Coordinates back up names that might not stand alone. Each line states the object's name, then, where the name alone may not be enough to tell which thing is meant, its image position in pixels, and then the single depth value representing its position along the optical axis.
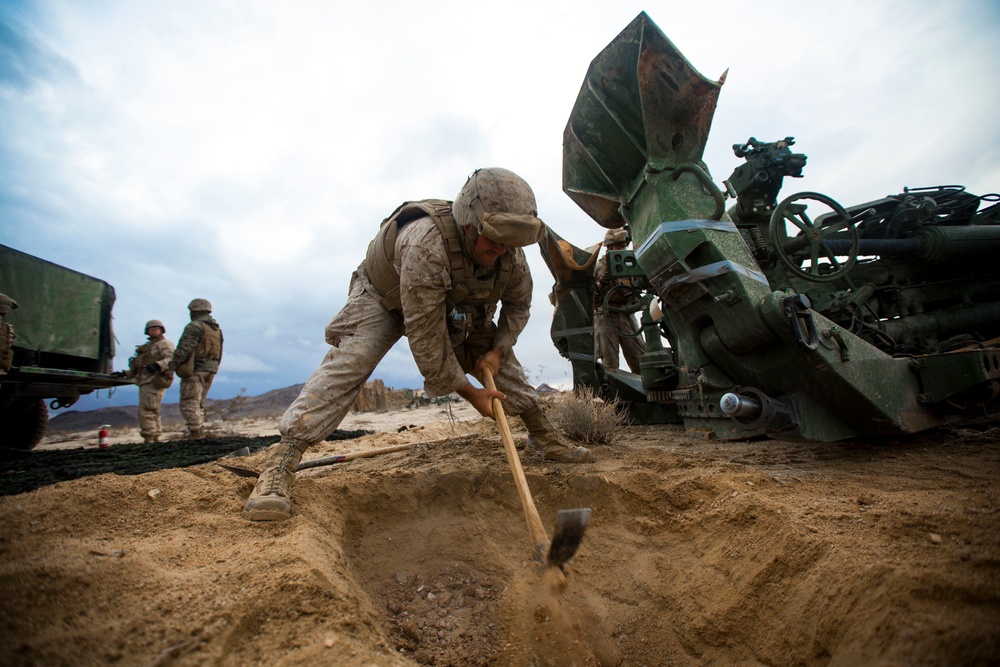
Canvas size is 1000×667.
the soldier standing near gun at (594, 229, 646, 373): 5.52
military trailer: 5.81
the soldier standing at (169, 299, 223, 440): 6.75
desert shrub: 3.69
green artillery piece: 2.42
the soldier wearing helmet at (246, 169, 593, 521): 2.29
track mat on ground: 3.68
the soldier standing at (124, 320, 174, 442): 6.87
